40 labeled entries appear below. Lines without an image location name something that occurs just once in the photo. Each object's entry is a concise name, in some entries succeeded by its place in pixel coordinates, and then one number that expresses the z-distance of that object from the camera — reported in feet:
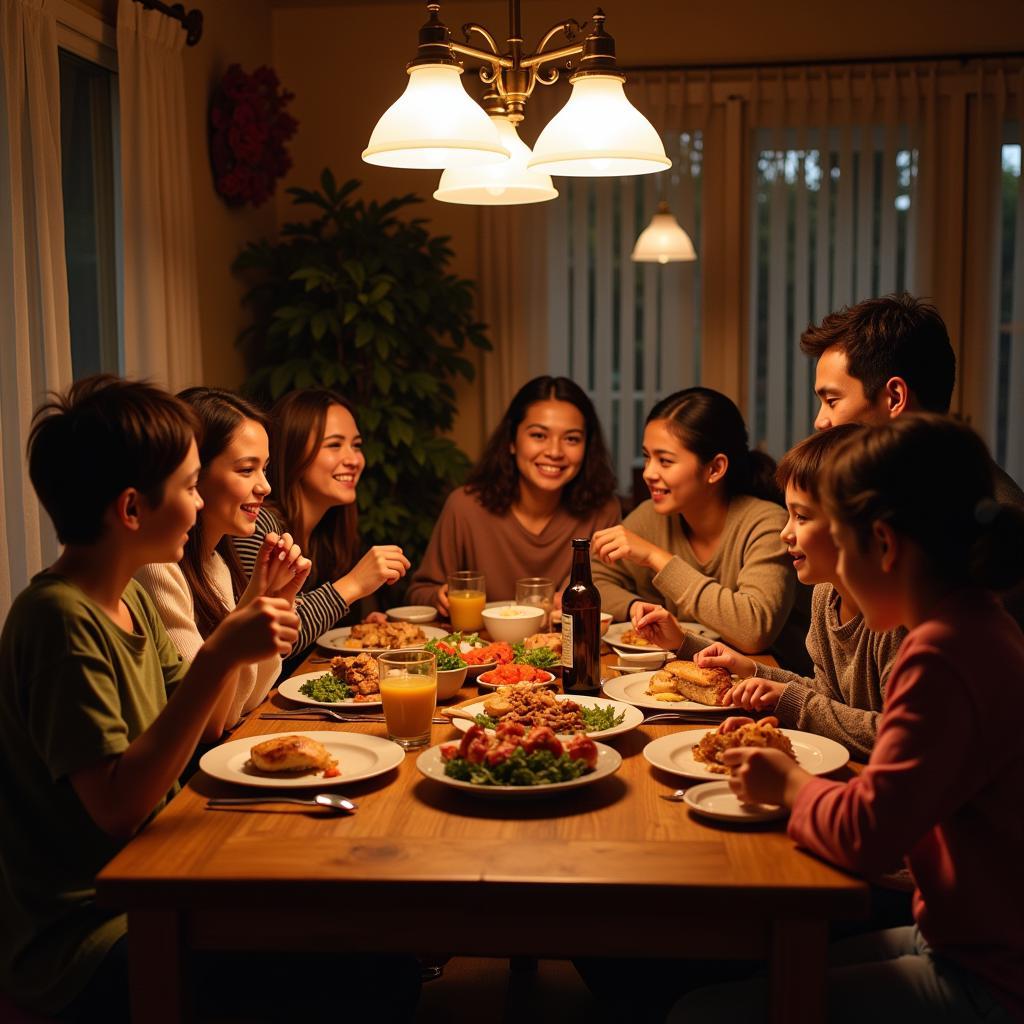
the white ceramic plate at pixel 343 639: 7.95
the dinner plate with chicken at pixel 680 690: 6.46
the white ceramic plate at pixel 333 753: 5.13
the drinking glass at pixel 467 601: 8.69
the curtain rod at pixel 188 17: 11.58
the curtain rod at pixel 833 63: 15.25
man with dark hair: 7.35
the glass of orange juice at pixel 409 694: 5.78
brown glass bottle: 6.79
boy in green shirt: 4.65
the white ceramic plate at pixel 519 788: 4.90
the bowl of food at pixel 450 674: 6.72
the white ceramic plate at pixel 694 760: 5.28
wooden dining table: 4.22
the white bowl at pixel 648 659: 7.51
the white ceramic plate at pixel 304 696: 6.54
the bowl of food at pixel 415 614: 9.22
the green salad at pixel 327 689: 6.68
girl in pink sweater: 4.16
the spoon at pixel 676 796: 5.07
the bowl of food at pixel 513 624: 8.13
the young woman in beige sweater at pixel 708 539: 8.48
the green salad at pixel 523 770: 4.99
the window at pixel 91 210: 10.93
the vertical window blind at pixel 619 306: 16.08
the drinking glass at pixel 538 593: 8.42
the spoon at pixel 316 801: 4.91
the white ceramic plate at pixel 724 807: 4.76
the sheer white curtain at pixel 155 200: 11.16
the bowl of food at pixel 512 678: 6.98
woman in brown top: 10.73
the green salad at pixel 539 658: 7.39
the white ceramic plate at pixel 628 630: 7.97
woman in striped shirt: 9.63
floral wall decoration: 13.47
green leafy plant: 13.74
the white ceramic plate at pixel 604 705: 5.82
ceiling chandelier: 6.26
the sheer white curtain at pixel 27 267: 9.05
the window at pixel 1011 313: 15.60
